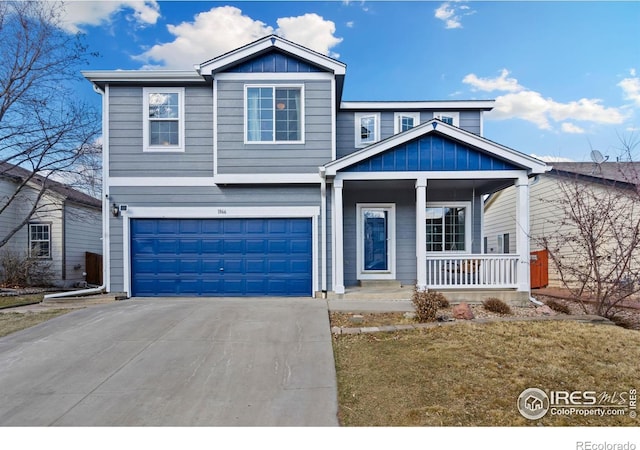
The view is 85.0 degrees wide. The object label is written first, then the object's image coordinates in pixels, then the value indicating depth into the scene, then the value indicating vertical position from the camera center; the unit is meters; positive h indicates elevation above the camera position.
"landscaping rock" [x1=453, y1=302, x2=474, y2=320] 6.98 -1.61
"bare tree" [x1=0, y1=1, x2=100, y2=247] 10.79 +4.17
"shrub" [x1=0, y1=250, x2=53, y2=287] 12.77 -1.36
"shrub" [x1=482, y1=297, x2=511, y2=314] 7.62 -1.63
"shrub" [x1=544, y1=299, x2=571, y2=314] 7.95 -1.74
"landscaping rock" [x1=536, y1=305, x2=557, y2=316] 7.72 -1.79
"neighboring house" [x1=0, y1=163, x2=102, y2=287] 13.96 +0.37
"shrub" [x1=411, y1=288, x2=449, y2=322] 6.68 -1.41
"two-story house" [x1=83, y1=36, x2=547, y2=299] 8.80 +1.44
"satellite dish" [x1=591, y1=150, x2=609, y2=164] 9.46 +2.08
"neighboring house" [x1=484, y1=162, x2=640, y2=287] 10.55 +1.26
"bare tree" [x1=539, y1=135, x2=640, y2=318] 7.44 -0.12
